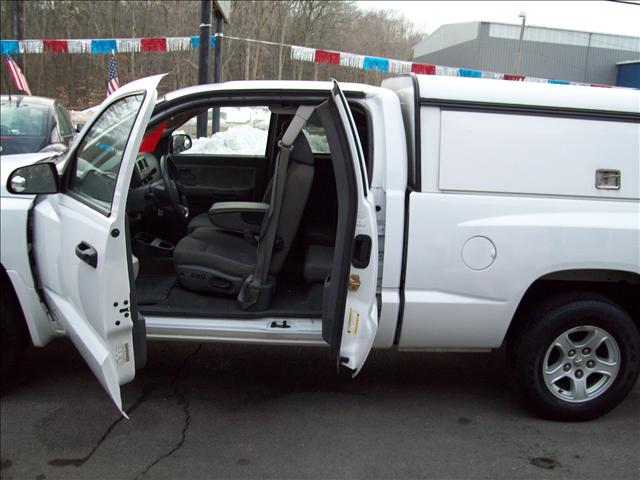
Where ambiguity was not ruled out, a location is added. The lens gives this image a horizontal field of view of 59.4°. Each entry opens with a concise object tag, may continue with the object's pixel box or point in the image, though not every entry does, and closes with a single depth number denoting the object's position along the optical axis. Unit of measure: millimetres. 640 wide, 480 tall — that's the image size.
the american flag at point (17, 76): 11734
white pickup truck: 2971
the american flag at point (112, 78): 12195
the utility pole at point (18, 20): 17016
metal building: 13297
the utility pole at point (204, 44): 9016
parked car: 7457
